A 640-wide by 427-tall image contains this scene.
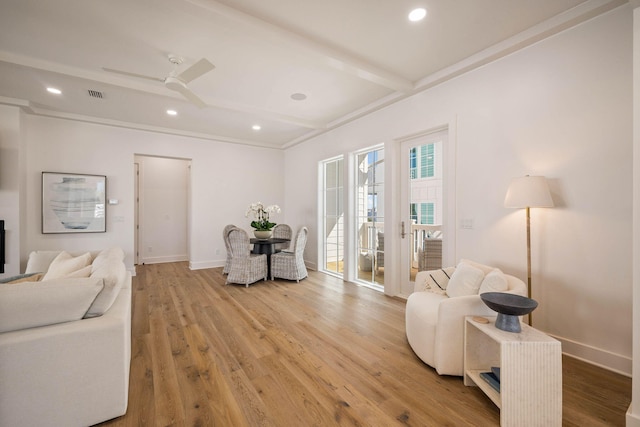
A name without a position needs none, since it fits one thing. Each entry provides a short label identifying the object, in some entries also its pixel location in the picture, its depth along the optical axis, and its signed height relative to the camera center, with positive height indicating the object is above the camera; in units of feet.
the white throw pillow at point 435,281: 9.11 -2.26
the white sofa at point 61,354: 4.72 -2.55
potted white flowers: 16.74 -0.49
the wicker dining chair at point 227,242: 15.67 -1.64
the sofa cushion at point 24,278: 7.95 -1.95
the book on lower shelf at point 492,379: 5.74 -3.60
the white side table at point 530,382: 5.13 -3.18
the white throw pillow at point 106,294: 5.71 -1.71
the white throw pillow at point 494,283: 6.96 -1.77
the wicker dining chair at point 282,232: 18.98 -1.23
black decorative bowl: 5.55 -1.92
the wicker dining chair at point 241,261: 15.14 -2.61
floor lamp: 7.56 +0.54
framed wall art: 15.23 +0.66
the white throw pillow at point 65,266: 7.80 -1.54
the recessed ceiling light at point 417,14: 7.41 +5.54
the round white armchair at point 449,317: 6.80 -2.73
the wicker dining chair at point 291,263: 16.02 -2.89
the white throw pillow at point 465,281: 7.61 -1.90
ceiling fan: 8.31 +4.50
